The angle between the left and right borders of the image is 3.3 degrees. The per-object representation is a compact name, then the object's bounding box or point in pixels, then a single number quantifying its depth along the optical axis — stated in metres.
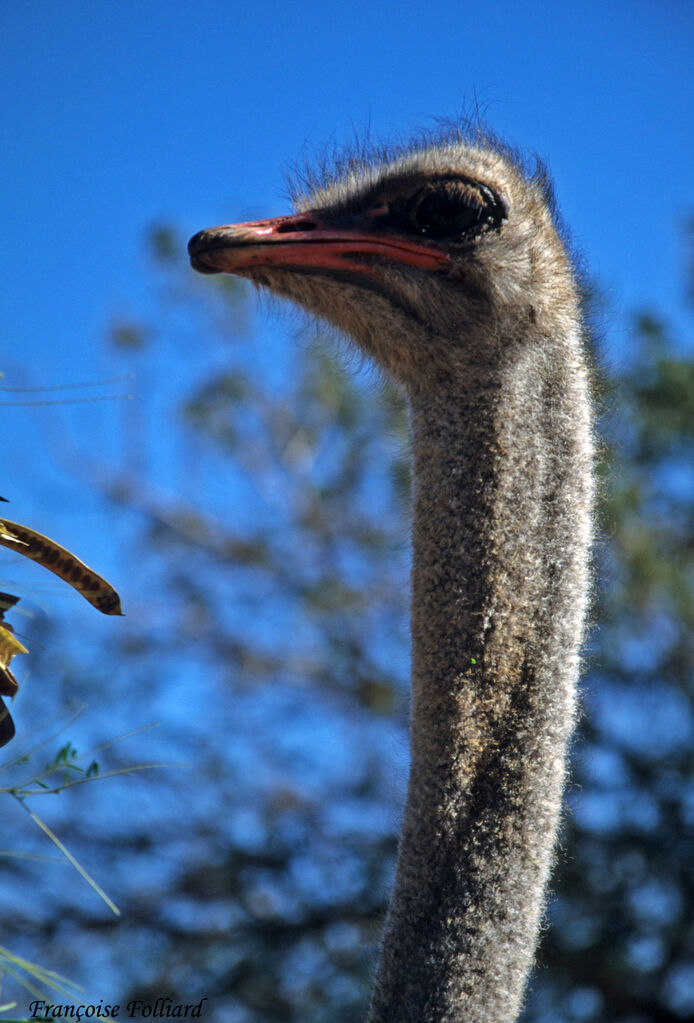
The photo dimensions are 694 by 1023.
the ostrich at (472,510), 5.79
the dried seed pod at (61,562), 5.76
